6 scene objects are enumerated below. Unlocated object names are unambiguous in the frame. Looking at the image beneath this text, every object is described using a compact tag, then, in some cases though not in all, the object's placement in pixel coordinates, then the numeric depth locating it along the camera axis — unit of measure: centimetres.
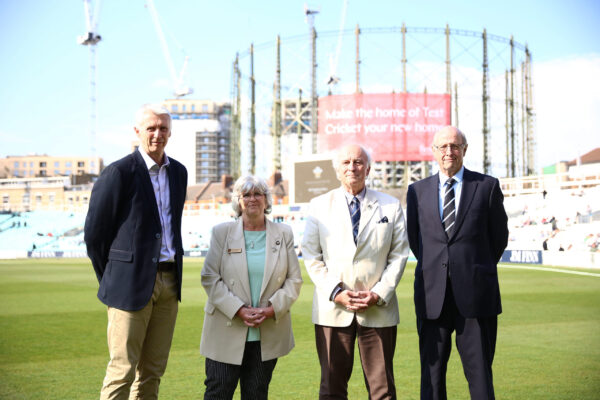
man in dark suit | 393
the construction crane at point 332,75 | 5057
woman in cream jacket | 377
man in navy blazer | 365
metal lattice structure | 4225
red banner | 3822
